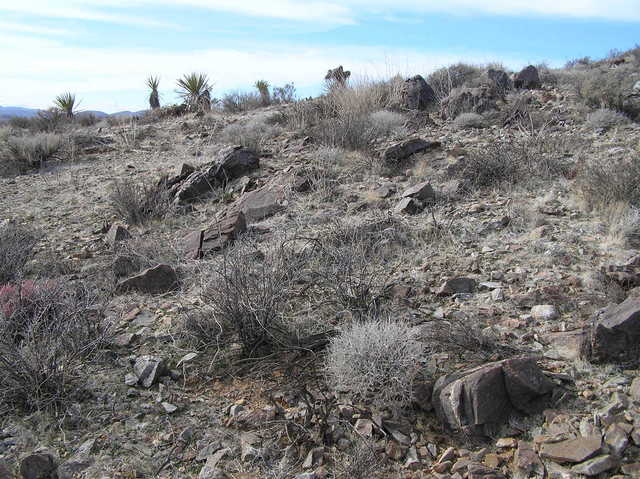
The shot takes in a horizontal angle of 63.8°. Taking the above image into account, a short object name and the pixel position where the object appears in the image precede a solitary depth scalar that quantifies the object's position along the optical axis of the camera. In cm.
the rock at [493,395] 263
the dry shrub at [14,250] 512
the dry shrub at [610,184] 464
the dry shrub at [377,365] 285
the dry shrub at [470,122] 847
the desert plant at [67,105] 1625
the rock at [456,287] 393
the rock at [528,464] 234
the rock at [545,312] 342
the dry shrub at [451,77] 1130
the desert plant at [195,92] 1503
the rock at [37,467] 250
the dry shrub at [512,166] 588
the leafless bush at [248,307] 346
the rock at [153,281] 454
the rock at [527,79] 1082
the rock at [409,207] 553
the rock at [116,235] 601
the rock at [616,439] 231
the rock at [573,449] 231
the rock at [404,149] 715
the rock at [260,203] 622
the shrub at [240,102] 1501
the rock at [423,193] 570
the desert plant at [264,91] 1562
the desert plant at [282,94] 1529
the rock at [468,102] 913
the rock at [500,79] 1069
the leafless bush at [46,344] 300
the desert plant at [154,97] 1717
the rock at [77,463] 256
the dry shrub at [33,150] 1054
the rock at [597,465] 225
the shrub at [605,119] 755
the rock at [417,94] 1001
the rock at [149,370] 324
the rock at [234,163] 766
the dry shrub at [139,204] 688
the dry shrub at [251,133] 897
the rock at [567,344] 297
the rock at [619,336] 280
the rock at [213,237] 518
